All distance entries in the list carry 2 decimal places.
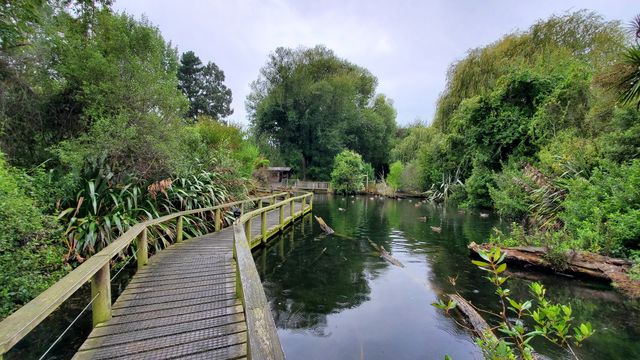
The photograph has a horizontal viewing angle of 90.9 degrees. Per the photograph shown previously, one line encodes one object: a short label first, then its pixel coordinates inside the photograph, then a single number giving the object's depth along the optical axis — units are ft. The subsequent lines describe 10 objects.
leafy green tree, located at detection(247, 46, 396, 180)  125.80
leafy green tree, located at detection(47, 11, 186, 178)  21.35
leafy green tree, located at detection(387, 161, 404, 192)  100.15
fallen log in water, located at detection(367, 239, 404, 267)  26.40
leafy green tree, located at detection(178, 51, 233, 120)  146.41
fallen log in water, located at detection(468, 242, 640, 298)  18.84
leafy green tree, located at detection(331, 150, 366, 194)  102.01
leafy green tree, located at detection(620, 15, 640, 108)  22.21
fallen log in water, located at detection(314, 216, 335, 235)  38.44
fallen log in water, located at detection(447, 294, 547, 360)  13.80
